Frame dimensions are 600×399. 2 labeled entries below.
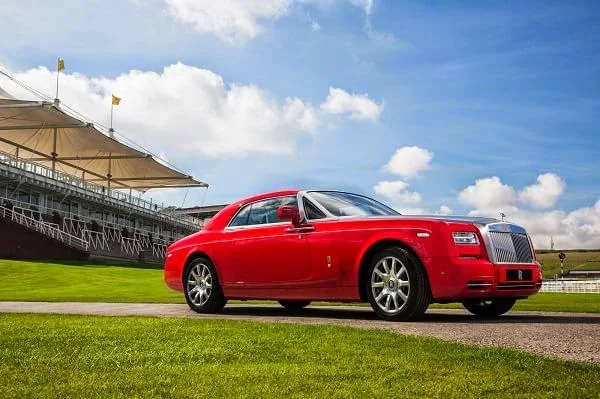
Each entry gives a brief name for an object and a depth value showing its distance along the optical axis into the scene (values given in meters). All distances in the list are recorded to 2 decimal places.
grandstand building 39.41
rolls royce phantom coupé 7.40
